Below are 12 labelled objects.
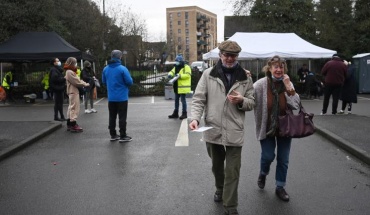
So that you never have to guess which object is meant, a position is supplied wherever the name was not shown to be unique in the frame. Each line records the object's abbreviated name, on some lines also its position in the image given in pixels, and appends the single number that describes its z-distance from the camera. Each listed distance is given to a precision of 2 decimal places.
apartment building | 131.38
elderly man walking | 4.32
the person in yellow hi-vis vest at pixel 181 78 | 12.10
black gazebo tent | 18.81
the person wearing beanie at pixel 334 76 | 11.98
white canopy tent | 19.42
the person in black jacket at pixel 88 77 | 13.92
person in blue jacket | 8.55
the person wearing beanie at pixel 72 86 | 10.05
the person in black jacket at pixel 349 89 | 12.49
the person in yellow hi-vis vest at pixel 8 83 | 20.61
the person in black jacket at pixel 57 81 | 11.21
